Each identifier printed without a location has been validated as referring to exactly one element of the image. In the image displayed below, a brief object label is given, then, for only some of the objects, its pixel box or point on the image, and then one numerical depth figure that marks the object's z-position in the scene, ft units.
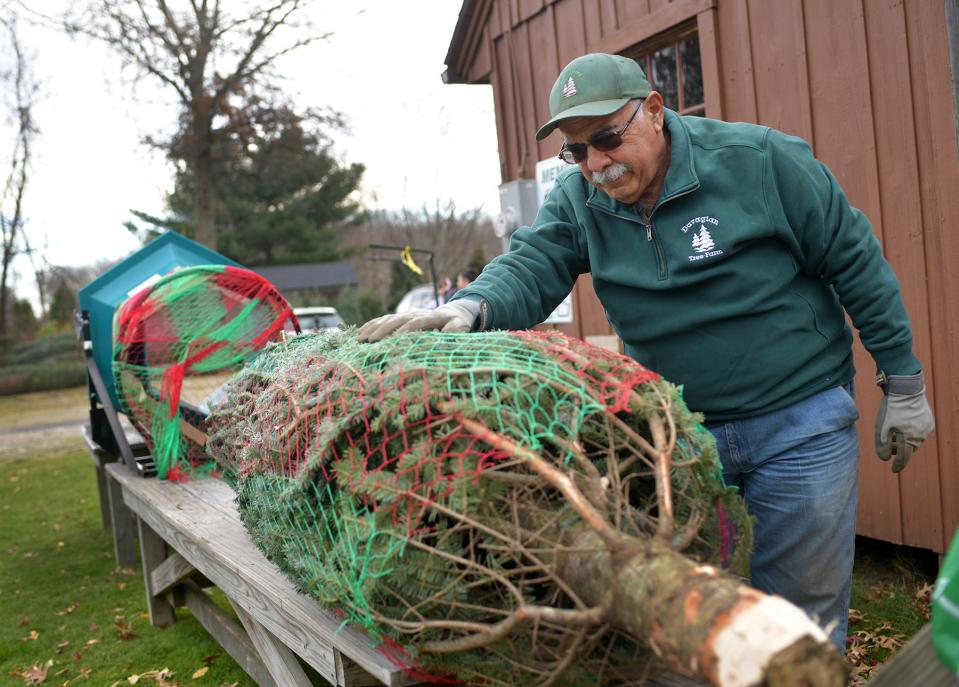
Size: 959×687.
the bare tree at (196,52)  66.23
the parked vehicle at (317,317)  61.36
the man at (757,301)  7.74
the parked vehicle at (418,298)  70.91
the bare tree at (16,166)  82.48
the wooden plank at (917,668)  4.42
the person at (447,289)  40.88
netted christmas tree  5.39
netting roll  15.07
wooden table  7.46
